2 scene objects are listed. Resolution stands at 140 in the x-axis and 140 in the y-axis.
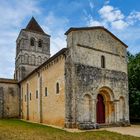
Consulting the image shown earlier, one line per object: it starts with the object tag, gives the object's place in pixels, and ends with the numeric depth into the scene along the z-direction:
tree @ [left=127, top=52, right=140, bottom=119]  15.52
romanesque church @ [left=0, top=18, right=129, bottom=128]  12.23
